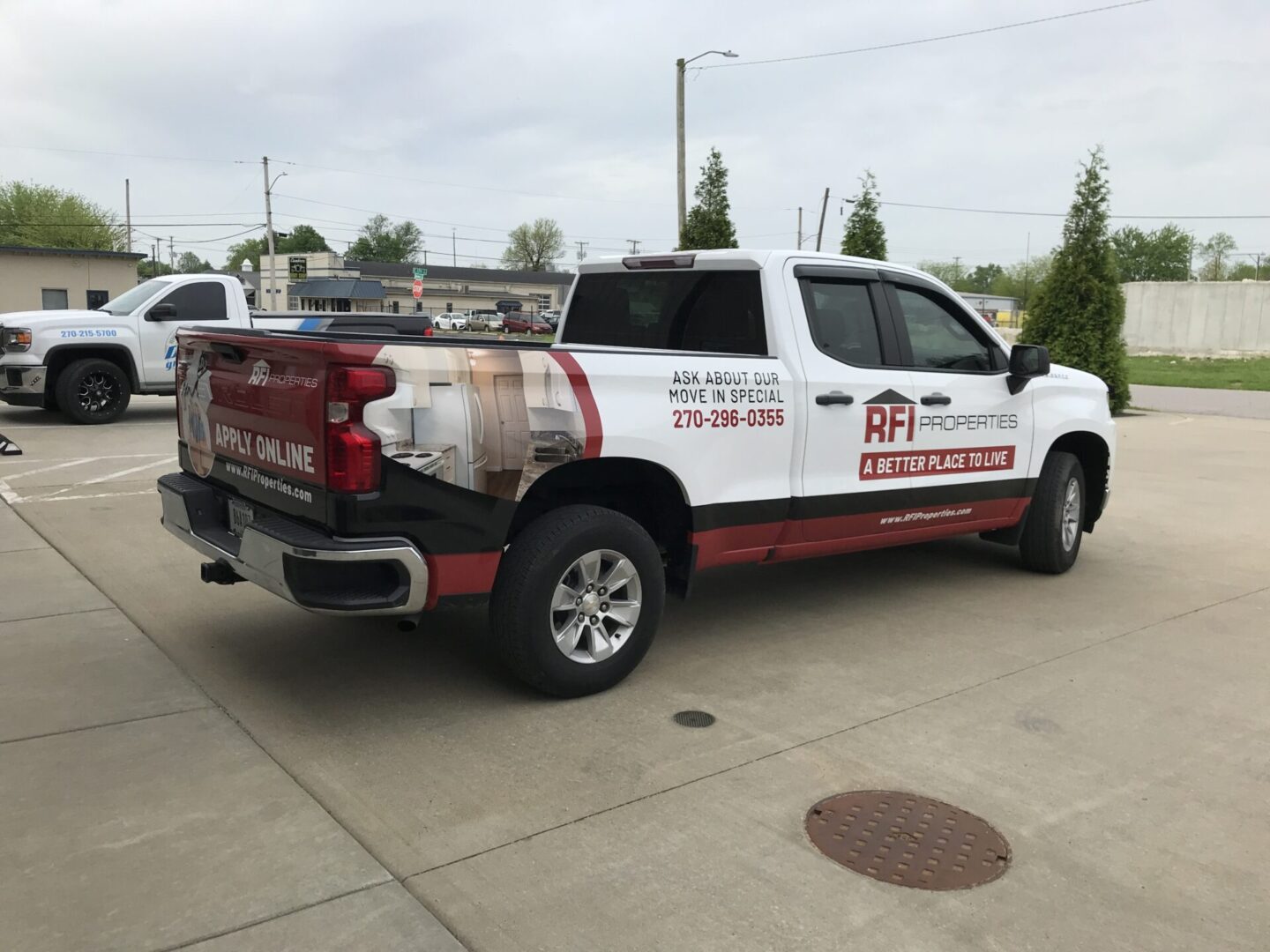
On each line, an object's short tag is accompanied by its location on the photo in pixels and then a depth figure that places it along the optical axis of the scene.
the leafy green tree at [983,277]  142.88
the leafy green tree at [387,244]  138.12
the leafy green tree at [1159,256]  96.56
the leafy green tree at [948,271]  127.88
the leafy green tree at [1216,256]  90.94
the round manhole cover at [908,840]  3.20
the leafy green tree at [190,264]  149.00
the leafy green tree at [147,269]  116.38
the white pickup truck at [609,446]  3.81
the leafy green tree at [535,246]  128.59
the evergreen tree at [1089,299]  18.30
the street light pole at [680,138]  25.95
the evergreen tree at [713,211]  22.03
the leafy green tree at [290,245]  141.62
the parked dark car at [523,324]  61.16
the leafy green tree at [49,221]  71.44
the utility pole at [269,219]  54.29
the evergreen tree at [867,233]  21.53
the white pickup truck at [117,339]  12.73
